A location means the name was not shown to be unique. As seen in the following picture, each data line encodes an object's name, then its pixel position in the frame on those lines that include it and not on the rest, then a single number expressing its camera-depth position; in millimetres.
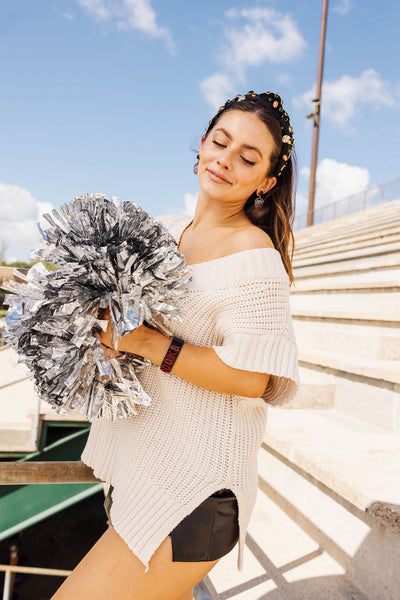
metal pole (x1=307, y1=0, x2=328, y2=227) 11977
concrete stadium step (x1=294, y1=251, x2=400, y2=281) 3307
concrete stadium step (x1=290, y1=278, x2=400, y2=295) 2812
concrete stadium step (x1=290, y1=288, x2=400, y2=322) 2667
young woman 880
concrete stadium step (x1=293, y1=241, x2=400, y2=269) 3818
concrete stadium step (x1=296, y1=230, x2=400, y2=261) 4496
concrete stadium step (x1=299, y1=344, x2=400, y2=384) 2065
